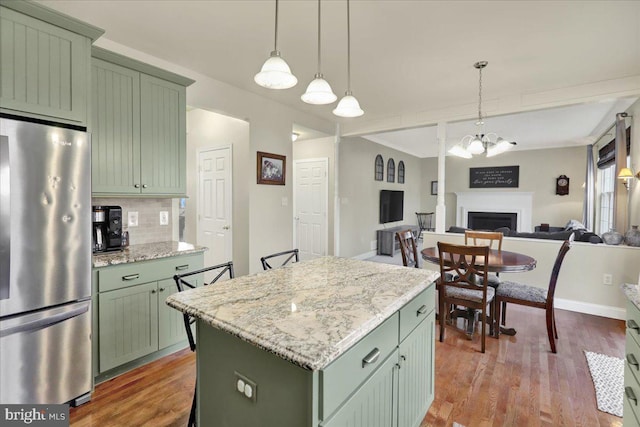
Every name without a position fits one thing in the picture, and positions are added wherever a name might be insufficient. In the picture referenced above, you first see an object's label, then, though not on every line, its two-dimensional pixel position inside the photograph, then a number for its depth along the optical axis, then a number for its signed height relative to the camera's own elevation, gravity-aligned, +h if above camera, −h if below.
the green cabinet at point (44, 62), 1.59 +0.79
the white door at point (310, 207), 5.74 -0.01
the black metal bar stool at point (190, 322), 1.46 -0.57
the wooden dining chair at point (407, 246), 3.24 -0.42
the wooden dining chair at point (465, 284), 2.52 -0.67
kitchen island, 0.91 -0.50
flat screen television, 7.11 +0.03
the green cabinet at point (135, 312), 2.06 -0.77
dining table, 2.65 -0.49
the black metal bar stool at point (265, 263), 1.97 -0.37
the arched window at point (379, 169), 6.97 +0.88
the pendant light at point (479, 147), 3.44 +0.73
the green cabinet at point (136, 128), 2.21 +0.61
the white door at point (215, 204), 4.17 +0.02
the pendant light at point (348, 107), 1.88 +0.62
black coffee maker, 2.32 -0.18
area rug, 1.92 -1.21
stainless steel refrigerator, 1.55 -0.32
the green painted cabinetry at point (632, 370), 1.23 -0.68
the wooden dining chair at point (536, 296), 2.55 -0.78
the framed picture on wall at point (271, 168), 3.96 +0.51
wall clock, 7.46 +0.56
